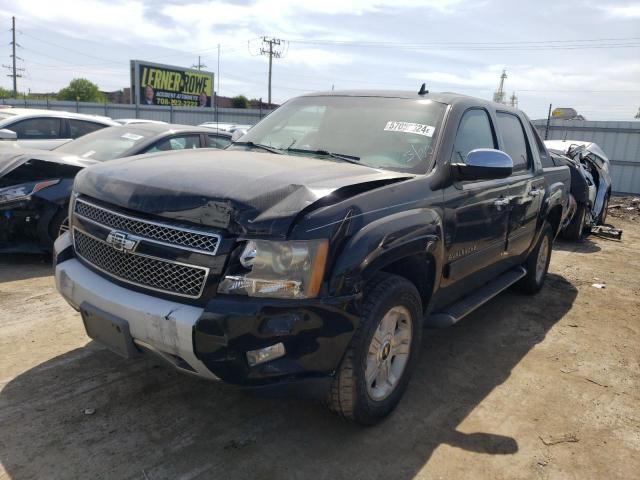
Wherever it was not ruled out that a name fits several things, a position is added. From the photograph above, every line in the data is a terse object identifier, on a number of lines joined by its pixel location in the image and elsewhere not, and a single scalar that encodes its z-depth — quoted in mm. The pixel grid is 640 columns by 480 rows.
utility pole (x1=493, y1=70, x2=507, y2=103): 70000
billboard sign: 39750
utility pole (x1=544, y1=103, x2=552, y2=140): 16453
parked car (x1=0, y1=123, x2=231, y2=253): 5141
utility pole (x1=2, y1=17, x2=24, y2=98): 63250
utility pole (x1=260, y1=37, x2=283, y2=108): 51000
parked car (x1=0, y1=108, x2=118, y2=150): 7949
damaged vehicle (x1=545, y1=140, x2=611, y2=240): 8602
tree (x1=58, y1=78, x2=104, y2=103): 69188
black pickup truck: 2320
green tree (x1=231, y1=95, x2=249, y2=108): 53812
